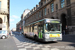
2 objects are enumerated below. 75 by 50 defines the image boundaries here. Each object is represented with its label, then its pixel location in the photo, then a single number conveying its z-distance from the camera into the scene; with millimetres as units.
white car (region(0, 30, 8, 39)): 17400
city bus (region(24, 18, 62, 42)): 9336
